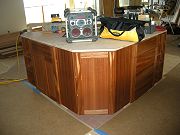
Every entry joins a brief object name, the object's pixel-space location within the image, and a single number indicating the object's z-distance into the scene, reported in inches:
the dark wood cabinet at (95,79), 71.8
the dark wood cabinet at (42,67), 82.8
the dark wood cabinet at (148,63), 84.2
